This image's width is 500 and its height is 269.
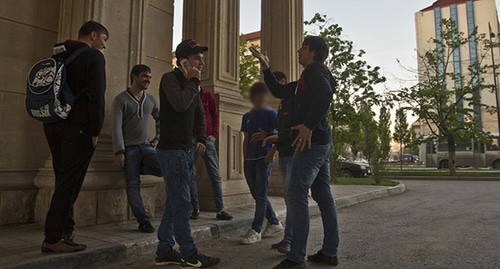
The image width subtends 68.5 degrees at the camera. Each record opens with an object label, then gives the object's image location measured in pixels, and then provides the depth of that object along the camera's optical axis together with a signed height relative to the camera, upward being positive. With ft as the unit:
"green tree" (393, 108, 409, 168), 97.18 +11.30
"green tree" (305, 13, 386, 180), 59.67 +14.81
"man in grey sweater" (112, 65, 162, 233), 13.66 +1.07
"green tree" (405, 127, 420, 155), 66.28 +4.35
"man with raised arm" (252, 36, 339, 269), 9.88 +0.39
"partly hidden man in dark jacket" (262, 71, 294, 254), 11.60 +0.74
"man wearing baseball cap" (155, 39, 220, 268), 9.84 +0.38
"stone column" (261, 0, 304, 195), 26.96 +10.04
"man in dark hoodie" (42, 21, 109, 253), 10.19 +0.80
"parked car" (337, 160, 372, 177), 58.91 -0.27
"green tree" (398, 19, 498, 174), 62.03 +13.03
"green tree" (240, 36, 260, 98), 67.00 +19.01
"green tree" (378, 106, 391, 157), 43.25 +4.17
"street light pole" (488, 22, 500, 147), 62.86 +16.89
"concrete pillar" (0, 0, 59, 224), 14.57 +2.05
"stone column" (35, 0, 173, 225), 14.21 +3.56
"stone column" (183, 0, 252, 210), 19.74 +4.88
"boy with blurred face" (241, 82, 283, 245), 13.62 +0.17
